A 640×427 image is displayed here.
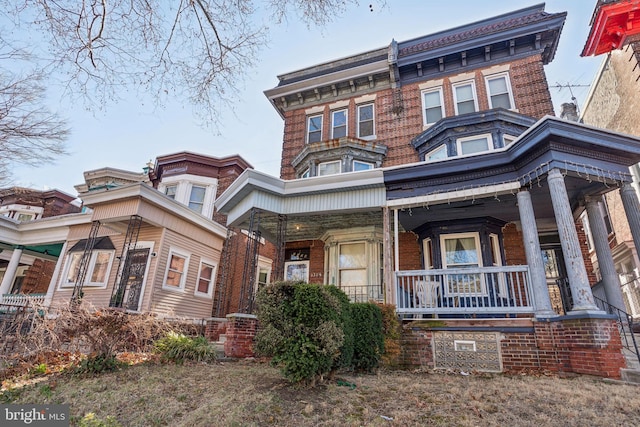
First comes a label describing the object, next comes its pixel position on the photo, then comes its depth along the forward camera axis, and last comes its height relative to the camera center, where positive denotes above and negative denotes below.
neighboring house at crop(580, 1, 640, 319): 10.96 +8.47
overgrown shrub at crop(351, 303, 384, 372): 5.59 -0.17
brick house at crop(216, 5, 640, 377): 6.36 +3.24
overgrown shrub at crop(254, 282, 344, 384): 4.16 -0.04
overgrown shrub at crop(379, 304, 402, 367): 6.35 -0.08
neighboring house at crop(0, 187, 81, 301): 14.13 +2.99
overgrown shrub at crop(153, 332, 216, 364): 6.52 -0.52
